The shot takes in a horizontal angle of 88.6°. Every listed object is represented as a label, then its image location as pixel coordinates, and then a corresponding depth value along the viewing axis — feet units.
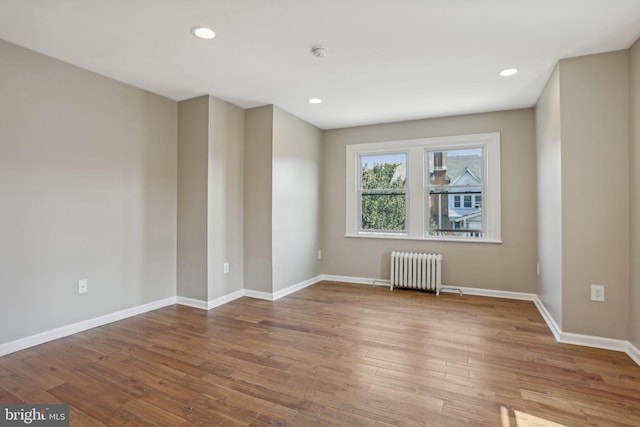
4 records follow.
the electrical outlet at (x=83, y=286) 9.87
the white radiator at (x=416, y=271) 14.58
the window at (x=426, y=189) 14.43
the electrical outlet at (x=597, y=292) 8.73
